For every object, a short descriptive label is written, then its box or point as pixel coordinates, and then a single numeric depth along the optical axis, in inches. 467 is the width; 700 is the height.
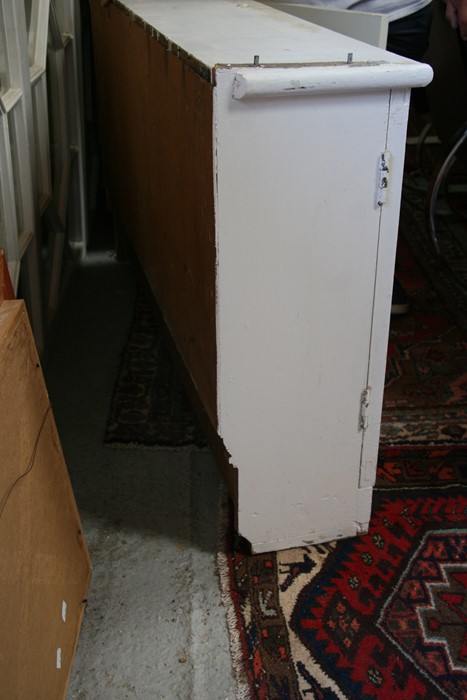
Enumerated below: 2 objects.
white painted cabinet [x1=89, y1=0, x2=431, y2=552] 40.4
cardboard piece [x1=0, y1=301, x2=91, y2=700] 34.3
